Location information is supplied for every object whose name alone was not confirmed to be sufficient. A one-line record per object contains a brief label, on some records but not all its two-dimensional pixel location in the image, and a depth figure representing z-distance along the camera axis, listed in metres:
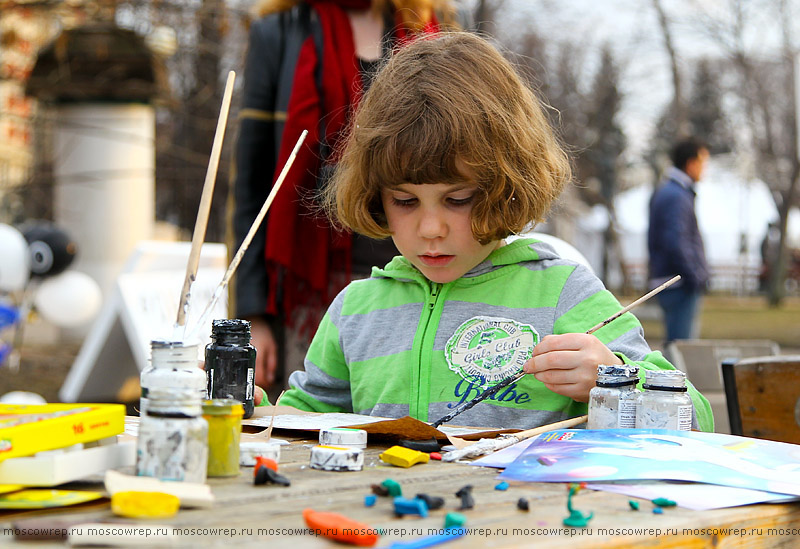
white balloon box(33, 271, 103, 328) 6.92
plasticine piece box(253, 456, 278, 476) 1.77
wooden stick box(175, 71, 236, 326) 1.78
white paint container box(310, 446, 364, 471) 1.80
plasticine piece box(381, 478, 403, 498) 1.70
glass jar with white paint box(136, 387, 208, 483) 1.71
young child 2.18
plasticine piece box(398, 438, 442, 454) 1.89
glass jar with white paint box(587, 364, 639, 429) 1.93
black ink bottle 2.01
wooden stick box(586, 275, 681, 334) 1.94
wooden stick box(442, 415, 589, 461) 1.86
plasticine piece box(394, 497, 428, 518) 1.65
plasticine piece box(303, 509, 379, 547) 1.60
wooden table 1.61
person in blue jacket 6.67
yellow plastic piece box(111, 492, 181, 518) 1.64
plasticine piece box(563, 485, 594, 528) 1.64
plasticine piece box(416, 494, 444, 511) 1.67
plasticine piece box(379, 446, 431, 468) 1.82
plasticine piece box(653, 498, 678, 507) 1.69
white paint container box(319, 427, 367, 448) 1.88
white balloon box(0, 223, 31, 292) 5.73
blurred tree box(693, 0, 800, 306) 17.92
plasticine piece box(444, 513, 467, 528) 1.63
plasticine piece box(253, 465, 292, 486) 1.73
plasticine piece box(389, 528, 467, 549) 1.59
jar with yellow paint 1.76
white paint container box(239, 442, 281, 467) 1.80
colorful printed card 1.76
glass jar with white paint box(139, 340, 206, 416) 1.73
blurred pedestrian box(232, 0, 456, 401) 2.73
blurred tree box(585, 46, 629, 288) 21.23
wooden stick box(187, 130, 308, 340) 1.85
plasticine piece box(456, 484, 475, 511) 1.68
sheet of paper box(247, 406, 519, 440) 1.92
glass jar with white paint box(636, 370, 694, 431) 1.92
